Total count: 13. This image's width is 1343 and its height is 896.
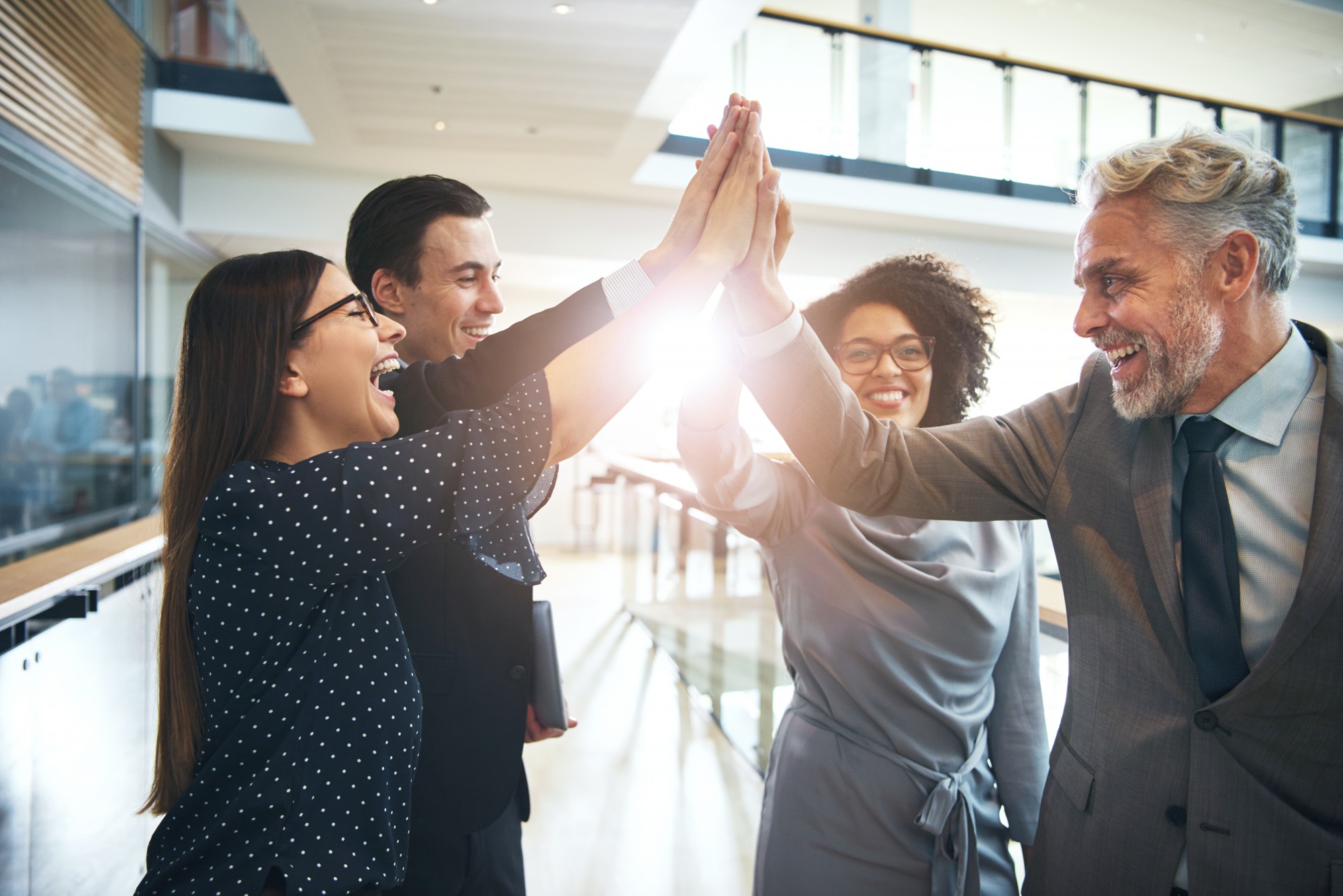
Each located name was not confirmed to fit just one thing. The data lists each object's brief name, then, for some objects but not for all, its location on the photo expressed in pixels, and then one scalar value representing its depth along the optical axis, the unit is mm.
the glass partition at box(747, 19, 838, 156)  7309
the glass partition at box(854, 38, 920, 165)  7598
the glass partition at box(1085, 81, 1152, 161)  8383
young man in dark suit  1090
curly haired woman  1298
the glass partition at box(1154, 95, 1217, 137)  8867
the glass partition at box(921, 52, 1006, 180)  7793
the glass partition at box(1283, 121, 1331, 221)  9688
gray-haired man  931
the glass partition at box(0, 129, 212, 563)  3850
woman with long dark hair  865
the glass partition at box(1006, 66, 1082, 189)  8086
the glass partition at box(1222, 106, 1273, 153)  9375
